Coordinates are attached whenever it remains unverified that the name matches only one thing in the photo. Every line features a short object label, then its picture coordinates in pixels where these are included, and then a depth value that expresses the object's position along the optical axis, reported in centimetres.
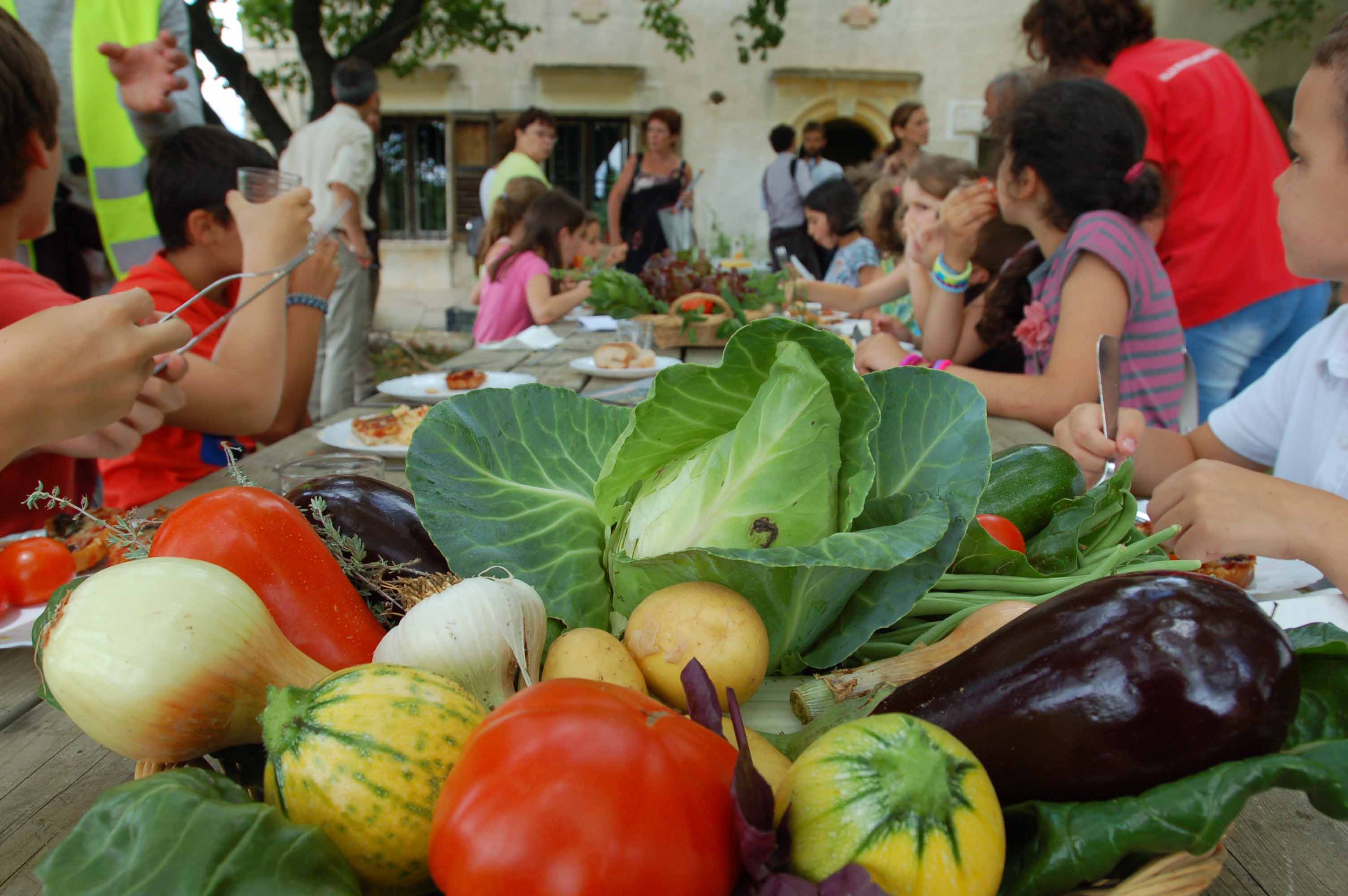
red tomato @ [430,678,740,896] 50
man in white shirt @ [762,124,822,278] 916
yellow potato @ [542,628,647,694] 78
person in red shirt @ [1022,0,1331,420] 296
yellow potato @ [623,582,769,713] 78
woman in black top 946
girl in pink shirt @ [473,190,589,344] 542
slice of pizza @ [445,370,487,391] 286
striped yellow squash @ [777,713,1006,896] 54
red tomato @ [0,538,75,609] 118
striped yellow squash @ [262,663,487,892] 59
